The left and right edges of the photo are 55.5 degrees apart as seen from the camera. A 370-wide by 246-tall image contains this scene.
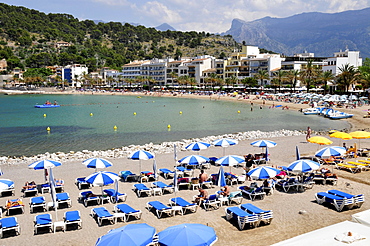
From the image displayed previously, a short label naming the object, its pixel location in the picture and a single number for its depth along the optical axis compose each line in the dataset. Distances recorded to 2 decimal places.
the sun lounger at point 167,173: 16.80
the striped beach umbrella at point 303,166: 13.76
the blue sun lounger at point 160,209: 11.49
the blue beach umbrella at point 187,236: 7.66
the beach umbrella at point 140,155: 16.27
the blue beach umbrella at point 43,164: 14.84
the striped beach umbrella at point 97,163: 14.81
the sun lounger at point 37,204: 12.27
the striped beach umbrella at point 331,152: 16.12
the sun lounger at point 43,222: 10.40
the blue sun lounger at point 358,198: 11.88
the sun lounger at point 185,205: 11.84
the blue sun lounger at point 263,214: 10.56
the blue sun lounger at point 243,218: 10.37
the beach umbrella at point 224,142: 18.66
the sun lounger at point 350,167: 16.91
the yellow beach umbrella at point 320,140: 18.23
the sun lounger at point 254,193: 13.15
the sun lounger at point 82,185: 15.15
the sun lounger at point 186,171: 17.33
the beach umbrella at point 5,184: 12.55
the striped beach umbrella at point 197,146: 18.24
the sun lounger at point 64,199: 12.66
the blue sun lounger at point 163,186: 14.34
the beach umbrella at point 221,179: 13.38
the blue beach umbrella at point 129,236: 7.60
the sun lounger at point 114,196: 13.05
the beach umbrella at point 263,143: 18.45
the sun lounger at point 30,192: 14.21
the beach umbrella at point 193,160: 15.63
